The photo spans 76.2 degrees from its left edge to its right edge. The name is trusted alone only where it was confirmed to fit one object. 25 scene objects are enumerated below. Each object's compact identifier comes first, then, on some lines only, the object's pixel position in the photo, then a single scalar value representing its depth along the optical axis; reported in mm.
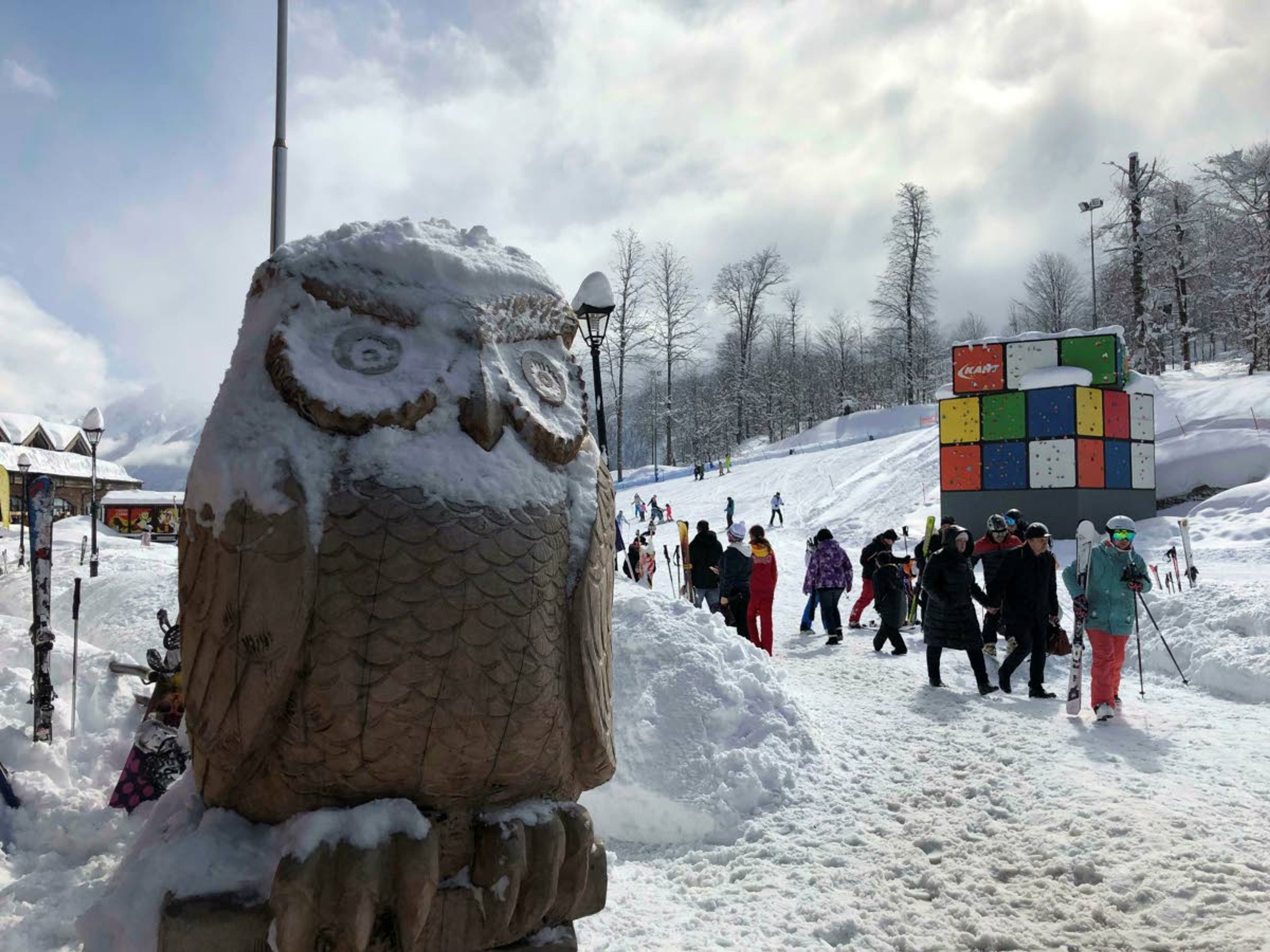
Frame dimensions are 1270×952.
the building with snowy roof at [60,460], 28172
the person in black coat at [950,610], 7016
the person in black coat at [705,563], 9062
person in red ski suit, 8453
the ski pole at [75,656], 4695
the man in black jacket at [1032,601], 6656
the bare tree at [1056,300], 42938
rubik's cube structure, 15883
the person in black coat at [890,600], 8547
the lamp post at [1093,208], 31891
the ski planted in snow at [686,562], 9930
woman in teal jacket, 5867
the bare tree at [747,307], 40219
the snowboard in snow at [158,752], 3982
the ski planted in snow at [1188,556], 10281
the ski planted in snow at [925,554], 10031
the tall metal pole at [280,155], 4027
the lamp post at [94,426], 15266
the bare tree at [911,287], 35344
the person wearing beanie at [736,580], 8539
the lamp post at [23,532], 13992
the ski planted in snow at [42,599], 4578
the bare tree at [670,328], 35250
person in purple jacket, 9219
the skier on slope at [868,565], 9078
